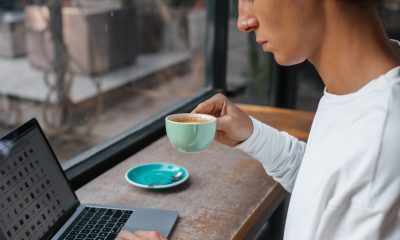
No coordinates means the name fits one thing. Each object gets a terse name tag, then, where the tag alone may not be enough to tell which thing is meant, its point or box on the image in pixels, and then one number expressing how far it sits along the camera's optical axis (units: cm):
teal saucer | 132
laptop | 93
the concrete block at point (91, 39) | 311
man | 72
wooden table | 115
